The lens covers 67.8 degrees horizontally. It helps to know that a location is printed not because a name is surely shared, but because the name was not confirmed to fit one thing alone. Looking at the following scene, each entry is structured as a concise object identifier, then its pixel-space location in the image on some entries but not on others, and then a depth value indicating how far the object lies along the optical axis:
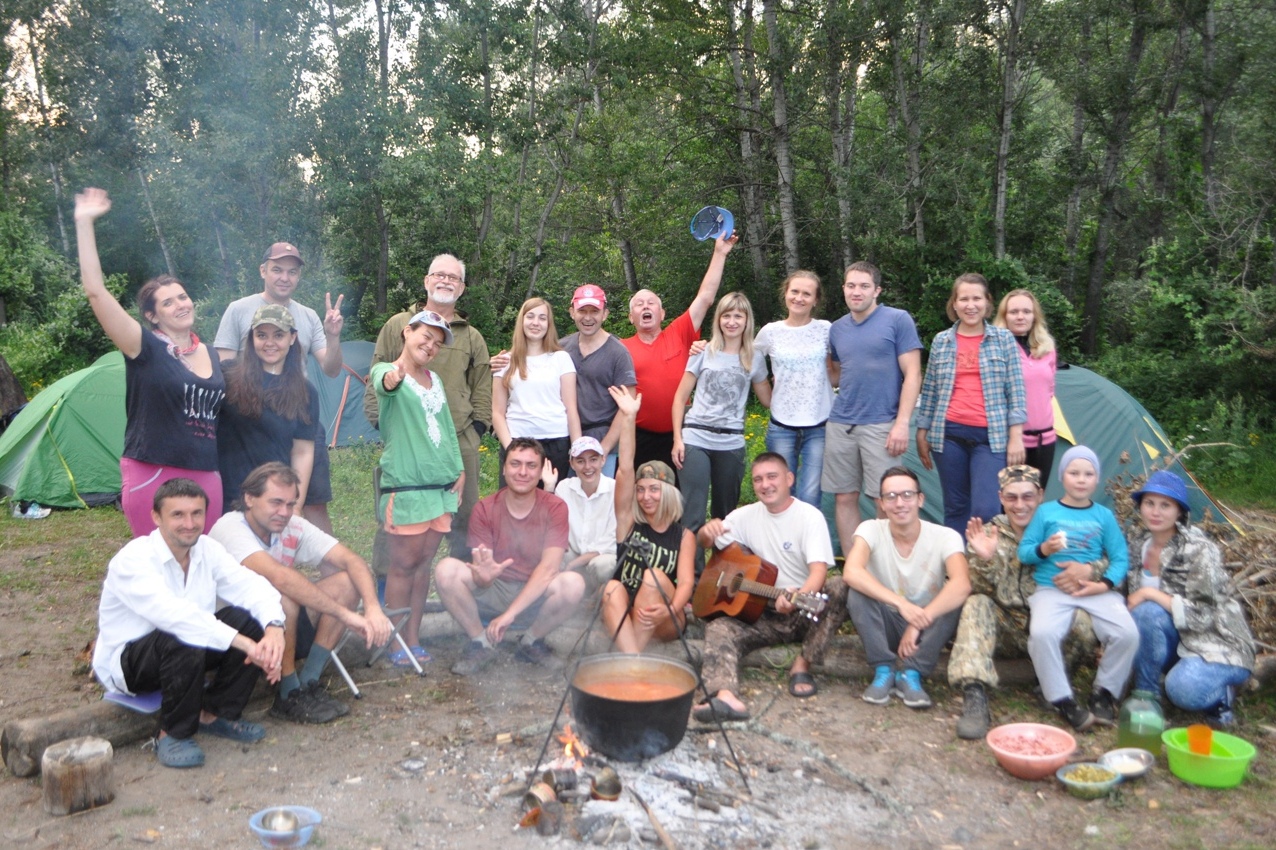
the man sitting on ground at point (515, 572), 4.83
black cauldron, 3.46
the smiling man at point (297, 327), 4.72
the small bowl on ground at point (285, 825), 3.10
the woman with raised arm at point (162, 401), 4.09
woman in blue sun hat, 4.15
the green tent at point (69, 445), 9.23
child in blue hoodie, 4.25
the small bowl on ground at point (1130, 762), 3.68
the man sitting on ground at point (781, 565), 4.70
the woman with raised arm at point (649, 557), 4.76
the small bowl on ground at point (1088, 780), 3.59
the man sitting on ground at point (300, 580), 4.11
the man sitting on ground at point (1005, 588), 4.41
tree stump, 3.27
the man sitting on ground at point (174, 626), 3.63
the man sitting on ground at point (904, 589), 4.50
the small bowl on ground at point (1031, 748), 3.71
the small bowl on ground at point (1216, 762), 3.63
